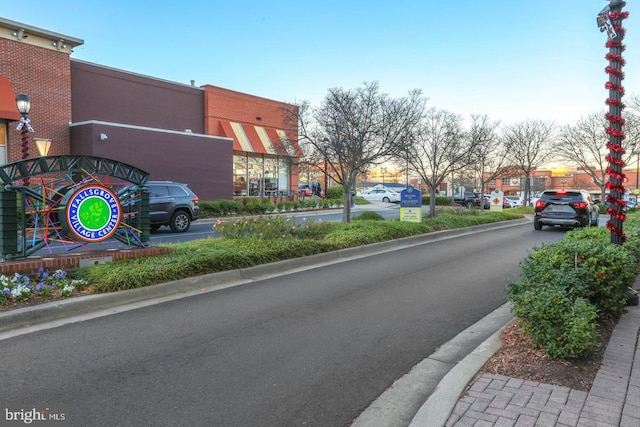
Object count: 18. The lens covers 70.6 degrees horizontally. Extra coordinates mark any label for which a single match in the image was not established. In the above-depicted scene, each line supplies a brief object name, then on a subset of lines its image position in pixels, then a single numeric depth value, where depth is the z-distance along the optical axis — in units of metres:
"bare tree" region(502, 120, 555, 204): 32.44
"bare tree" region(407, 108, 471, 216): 18.59
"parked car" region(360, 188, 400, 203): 44.66
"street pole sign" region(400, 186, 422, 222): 14.73
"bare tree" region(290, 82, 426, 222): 14.10
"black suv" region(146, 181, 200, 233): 15.20
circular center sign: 6.69
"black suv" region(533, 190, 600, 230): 16.12
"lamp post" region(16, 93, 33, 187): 13.71
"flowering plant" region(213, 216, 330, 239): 9.76
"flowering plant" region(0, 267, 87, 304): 5.34
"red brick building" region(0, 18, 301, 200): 19.70
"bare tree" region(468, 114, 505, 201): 20.63
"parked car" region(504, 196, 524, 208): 47.62
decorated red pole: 5.84
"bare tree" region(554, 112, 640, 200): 30.72
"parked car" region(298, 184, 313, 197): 36.10
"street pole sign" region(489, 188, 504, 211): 26.16
